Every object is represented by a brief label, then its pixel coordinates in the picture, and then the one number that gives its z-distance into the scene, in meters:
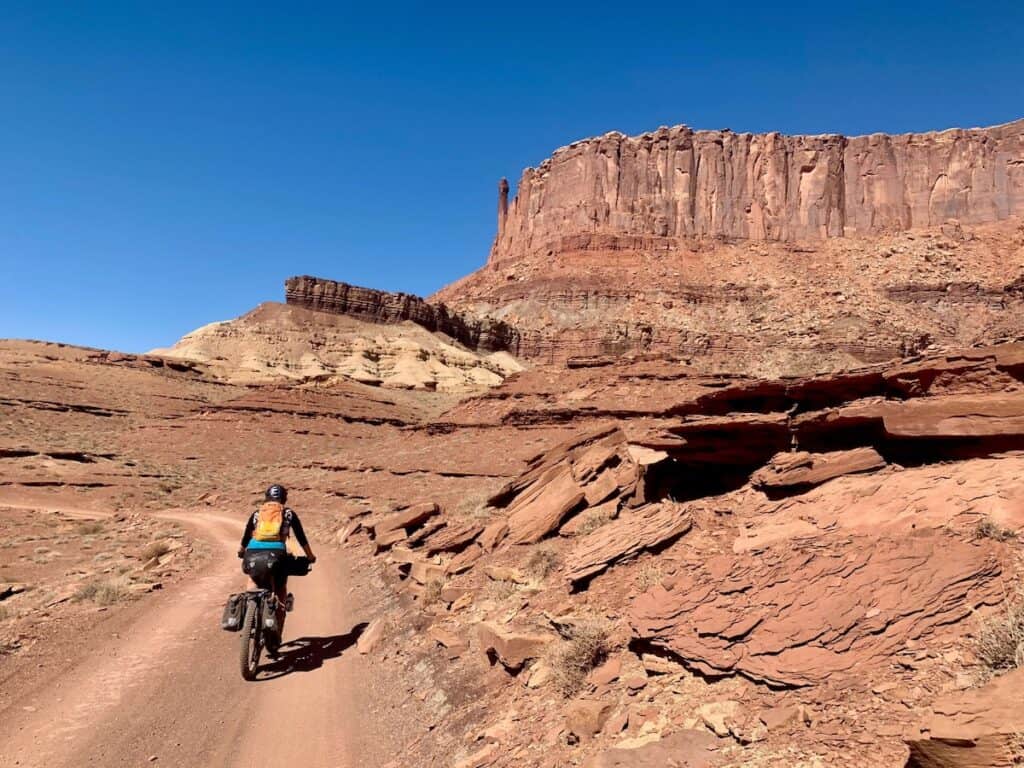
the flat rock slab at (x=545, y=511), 9.44
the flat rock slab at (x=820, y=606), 3.79
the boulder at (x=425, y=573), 9.30
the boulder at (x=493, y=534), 9.96
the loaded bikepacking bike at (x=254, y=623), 6.44
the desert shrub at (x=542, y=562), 7.86
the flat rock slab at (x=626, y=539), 6.68
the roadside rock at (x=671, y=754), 3.37
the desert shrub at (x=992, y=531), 4.19
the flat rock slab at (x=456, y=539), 10.72
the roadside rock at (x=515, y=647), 5.64
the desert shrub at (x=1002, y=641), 3.13
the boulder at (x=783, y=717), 3.39
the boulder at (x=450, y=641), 6.63
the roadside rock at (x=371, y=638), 7.53
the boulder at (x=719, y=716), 3.57
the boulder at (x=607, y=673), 4.69
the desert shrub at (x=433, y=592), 8.46
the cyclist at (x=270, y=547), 6.81
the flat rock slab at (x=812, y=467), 6.36
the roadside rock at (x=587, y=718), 4.10
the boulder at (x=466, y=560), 9.52
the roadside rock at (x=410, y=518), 13.46
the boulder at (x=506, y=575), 8.00
